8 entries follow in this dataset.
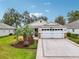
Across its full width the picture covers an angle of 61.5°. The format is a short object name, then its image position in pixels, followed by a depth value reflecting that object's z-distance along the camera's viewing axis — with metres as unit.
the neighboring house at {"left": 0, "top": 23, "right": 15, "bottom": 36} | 15.85
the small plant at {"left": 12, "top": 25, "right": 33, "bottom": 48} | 9.85
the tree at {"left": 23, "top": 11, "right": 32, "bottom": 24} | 31.37
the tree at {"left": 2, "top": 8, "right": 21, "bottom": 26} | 29.48
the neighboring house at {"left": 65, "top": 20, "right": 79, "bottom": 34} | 15.65
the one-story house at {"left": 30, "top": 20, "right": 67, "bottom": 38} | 12.99
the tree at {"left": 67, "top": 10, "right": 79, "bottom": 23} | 29.91
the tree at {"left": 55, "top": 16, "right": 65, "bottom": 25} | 32.42
